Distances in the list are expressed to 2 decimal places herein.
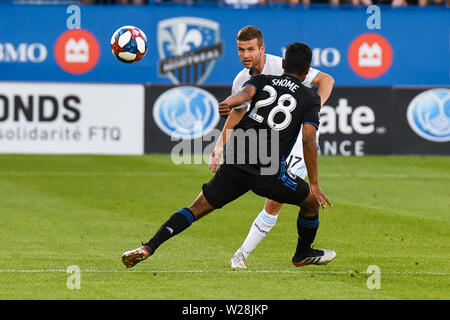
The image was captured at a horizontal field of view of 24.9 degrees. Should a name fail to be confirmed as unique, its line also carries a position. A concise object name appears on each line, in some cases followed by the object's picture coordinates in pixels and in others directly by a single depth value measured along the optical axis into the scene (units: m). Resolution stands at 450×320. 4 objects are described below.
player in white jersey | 8.65
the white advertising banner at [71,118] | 19.55
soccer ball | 12.09
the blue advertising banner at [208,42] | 21.05
